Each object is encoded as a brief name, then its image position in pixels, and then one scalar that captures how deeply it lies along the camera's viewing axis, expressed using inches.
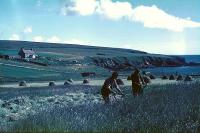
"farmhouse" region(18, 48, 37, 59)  4571.4
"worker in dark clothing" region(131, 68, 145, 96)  853.9
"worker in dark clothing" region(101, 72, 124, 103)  740.0
